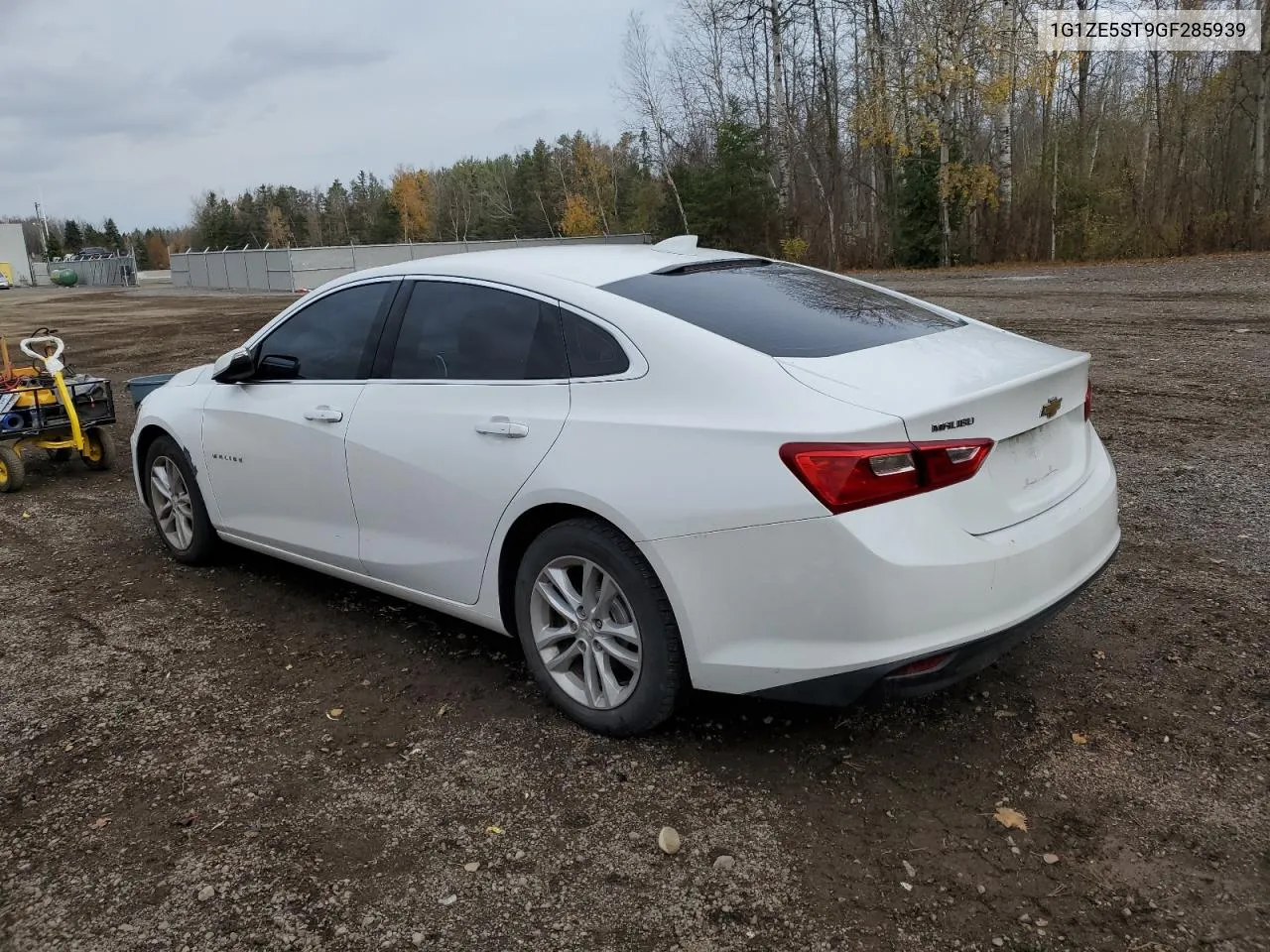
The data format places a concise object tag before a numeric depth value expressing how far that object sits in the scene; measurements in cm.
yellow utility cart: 735
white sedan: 268
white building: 8094
